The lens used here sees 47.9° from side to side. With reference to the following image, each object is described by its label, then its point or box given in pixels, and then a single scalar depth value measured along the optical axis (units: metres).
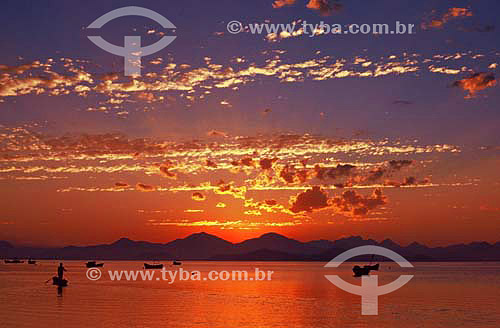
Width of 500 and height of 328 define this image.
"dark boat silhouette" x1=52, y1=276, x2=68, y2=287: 97.26
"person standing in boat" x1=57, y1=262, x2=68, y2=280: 99.38
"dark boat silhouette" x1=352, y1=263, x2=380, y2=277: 153.50
